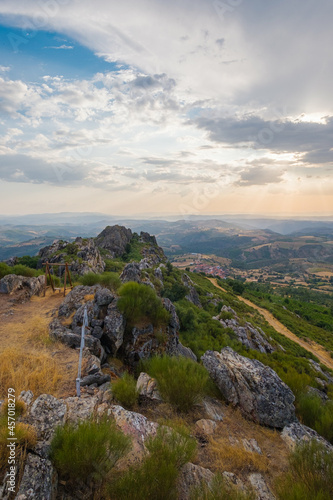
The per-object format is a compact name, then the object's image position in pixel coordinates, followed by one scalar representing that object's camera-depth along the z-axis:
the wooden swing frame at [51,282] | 17.43
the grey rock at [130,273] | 18.90
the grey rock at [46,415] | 4.79
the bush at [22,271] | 19.88
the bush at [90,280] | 17.38
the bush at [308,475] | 4.05
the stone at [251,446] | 6.29
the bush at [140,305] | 12.10
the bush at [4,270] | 18.84
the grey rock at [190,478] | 4.41
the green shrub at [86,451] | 4.06
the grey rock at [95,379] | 7.68
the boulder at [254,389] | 7.96
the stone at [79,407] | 5.58
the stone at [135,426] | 5.23
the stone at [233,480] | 4.73
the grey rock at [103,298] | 12.50
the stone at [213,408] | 7.51
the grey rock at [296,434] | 6.79
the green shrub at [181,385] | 7.39
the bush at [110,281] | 16.88
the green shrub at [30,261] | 35.75
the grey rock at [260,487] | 4.83
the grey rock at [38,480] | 3.56
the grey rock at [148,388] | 7.57
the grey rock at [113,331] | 10.98
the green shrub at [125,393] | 7.05
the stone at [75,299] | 13.23
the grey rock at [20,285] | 16.56
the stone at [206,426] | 6.64
